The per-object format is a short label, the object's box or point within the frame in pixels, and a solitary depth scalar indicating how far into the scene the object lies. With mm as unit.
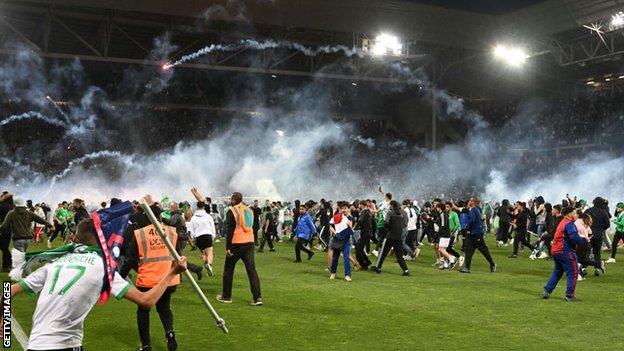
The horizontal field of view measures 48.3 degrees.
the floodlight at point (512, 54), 27400
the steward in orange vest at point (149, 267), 7754
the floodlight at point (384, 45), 26922
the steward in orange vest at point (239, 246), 11016
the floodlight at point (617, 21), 23000
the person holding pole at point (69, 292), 4152
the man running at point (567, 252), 11289
